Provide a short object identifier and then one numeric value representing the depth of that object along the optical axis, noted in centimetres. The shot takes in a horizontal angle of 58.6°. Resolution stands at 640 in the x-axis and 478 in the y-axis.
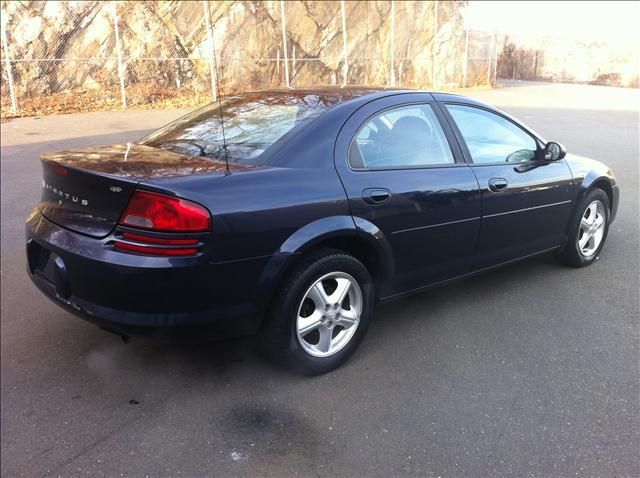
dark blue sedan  267
